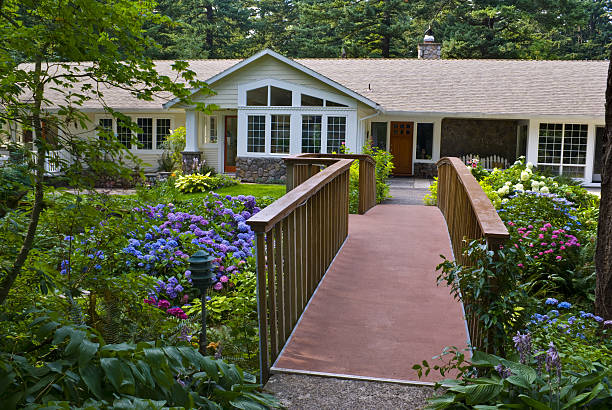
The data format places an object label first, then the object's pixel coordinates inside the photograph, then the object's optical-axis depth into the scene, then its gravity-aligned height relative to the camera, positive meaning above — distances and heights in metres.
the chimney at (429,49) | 28.00 +4.03
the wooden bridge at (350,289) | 3.87 -1.27
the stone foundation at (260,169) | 19.11 -0.93
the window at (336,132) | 18.61 +0.22
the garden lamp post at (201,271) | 4.07 -0.86
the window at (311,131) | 18.89 +0.23
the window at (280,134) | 19.08 +0.14
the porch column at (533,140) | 20.52 +0.06
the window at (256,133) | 19.25 +0.16
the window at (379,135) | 22.42 +0.18
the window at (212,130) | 21.44 +0.27
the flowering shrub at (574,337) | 3.13 -1.11
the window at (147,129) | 22.09 +0.28
